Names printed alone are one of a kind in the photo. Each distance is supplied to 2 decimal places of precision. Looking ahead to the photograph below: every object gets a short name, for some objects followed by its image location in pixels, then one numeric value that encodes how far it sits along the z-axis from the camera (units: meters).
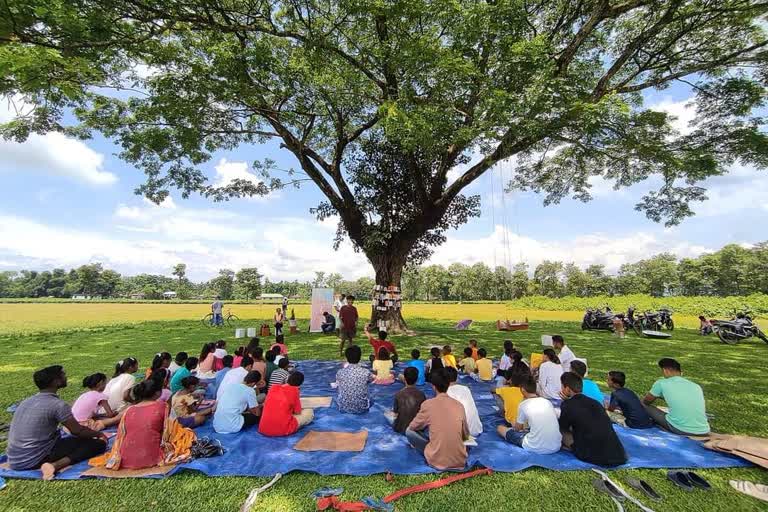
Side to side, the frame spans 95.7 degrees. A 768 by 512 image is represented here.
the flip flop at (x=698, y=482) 3.72
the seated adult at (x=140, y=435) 4.00
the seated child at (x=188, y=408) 5.41
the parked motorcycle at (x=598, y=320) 18.70
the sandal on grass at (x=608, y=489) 3.54
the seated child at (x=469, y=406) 5.14
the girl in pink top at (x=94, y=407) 5.07
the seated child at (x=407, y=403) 5.16
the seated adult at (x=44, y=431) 3.91
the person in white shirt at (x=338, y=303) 14.63
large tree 8.66
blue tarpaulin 4.06
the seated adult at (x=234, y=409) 5.18
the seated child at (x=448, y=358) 7.98
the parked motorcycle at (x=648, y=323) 18.14
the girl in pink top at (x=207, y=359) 8.49
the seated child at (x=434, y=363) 6.73
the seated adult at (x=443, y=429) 4.09
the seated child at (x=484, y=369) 8.47
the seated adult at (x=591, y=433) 4.14
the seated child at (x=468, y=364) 8.73
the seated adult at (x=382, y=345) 8.92
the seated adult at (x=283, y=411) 5.09
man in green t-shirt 5.01
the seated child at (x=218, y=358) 8.60
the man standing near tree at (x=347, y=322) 11.41
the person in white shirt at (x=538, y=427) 4.46
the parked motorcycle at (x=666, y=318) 19.12
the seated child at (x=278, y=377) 6.34
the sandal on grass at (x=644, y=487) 3.54
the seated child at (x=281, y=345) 8.45
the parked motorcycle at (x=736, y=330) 14.66
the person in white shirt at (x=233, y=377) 5.65
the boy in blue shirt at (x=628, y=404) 5.36
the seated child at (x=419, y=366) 7.35
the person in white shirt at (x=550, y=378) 6.78
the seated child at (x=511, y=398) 5.42
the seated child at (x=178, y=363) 6.96
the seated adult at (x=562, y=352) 7.78
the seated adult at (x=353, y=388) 6.13
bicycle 19.99
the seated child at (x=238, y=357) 7.48
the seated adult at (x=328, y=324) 16.78
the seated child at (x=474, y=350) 9.12
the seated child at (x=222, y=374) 6.52
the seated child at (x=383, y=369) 7.97
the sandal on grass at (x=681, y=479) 3.74
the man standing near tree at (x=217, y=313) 19.52
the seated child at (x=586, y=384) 5.62
